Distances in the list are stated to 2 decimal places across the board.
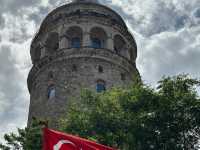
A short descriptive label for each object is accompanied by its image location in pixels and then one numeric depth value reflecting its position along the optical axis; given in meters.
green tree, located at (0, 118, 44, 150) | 21.09
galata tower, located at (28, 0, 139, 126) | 32.09
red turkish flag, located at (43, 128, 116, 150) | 12.54
